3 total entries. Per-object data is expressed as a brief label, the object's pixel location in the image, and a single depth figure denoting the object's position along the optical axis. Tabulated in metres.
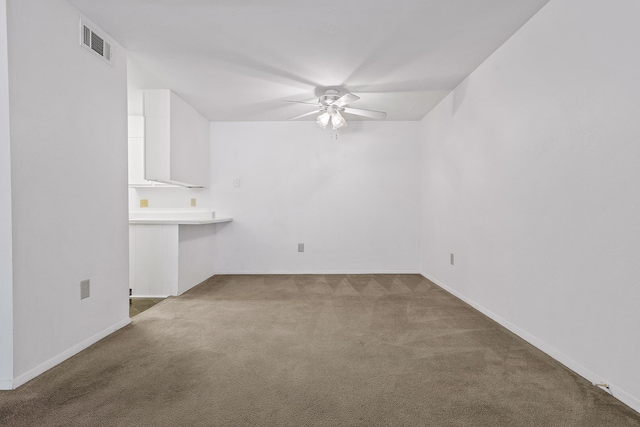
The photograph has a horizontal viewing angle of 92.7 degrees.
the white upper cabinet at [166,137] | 3.37
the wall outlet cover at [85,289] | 2.00
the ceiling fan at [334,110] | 3.26
